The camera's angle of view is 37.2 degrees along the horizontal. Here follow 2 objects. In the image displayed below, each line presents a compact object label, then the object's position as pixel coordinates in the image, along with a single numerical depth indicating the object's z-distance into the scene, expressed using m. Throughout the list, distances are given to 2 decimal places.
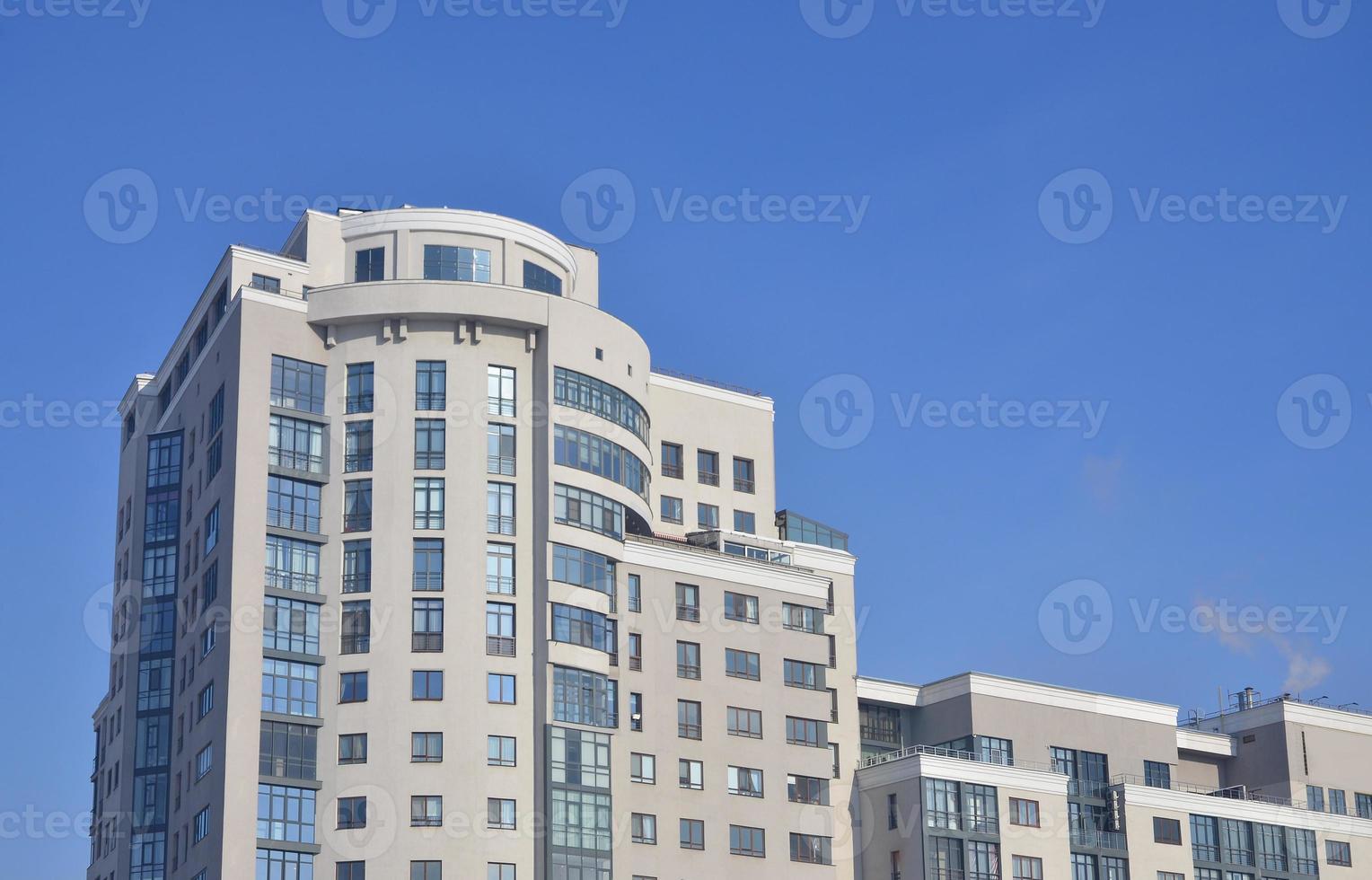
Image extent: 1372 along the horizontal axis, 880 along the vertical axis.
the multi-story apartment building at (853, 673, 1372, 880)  107.50
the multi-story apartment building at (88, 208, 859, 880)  94.69
